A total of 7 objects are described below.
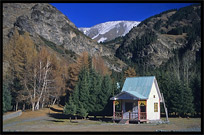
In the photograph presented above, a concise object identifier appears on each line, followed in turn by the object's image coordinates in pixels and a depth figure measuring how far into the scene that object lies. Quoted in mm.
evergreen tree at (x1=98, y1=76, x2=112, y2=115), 30016
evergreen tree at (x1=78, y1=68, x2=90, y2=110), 30594
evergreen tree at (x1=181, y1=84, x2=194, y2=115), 29391
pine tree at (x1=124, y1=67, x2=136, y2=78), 61281
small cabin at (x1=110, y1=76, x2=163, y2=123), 25691
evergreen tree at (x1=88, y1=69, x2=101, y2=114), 30328
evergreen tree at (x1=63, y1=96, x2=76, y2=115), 28781
